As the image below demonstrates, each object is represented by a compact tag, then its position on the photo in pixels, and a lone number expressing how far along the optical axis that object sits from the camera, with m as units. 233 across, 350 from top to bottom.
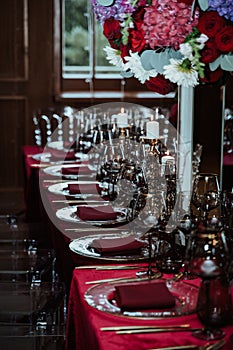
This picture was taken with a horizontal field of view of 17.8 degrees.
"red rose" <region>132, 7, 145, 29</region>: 2.38
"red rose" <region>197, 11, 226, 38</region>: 2.19
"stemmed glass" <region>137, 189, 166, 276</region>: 2.63
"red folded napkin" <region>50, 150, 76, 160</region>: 5.30
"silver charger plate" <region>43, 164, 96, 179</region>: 4.38
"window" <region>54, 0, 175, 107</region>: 8.04
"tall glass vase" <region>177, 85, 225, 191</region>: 3.95
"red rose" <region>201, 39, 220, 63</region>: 2.21
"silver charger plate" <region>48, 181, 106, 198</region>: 3.70
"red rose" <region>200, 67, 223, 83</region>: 2.33
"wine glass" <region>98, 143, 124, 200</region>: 3.85
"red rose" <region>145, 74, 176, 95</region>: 2.57
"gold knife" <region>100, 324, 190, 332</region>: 1.93
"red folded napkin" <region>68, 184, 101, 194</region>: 3.75
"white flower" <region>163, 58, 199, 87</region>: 2.28
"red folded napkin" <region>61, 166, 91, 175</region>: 4.50
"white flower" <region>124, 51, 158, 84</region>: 2.48
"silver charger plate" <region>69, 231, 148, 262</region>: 2.55
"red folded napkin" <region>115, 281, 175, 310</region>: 2.03
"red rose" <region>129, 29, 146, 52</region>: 2.38
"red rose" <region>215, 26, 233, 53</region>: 2.18
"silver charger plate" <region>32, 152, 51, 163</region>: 5.24
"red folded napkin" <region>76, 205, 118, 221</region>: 3.11
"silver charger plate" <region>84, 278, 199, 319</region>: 2.01
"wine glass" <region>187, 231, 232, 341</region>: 1.89
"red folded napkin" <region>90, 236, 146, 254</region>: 2.59
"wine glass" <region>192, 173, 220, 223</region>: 2.67
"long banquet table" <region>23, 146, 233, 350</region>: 1.87
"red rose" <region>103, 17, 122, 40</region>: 2.48
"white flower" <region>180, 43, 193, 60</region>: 2.21
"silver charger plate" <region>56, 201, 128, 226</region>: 3.07
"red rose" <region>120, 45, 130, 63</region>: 2.52
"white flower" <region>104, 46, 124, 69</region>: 2.69
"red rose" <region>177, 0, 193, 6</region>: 2.22
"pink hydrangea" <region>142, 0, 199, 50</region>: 2.25
